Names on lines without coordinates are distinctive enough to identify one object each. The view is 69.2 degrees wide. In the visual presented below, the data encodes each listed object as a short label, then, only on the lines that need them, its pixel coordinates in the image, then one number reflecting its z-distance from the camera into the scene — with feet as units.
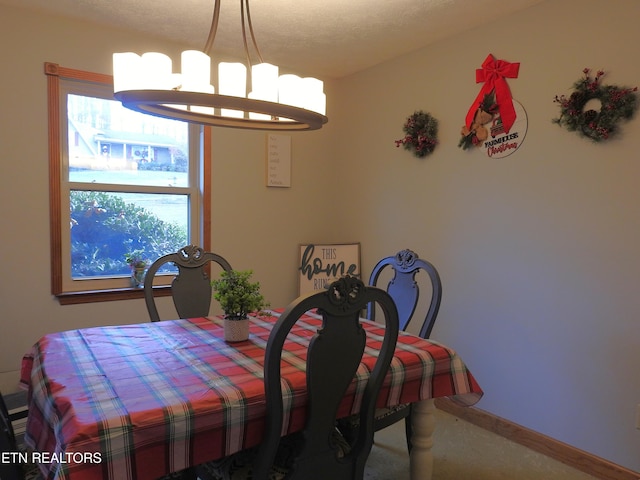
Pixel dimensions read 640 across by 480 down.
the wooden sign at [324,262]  11.79
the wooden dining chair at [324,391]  4.14
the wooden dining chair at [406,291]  6.44
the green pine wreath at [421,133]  9.72
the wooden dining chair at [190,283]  7.64
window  8.84
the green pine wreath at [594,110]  6.76
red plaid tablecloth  3.67
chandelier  4.77
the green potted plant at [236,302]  5.85
